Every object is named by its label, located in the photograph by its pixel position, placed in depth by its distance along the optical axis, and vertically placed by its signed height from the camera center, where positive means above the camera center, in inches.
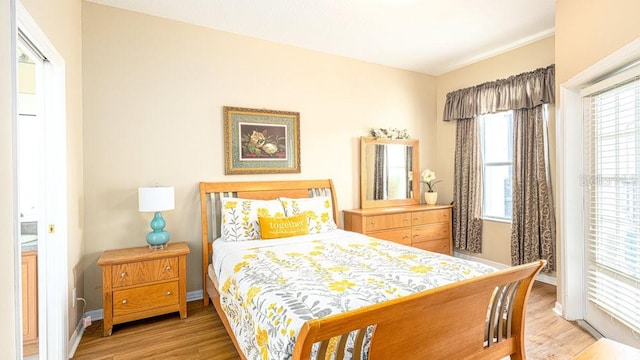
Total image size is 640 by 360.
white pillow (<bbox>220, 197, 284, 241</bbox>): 120.4 -14.6
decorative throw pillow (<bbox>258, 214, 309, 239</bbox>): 120.3 -18.9
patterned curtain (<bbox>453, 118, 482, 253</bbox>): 171.8 -7.1
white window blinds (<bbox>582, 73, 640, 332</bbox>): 85.3 -6.2
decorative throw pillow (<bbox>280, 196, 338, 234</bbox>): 132.2 -14.0
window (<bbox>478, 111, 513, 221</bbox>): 162.9 +6.8
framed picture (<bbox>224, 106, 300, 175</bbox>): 138.1 +17.0
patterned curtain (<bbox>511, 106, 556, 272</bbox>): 140.9 -8.3
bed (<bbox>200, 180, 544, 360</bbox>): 52.9 -25.0
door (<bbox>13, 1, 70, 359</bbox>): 81.6 -6.6
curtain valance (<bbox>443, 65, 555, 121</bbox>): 139.1 +40.4
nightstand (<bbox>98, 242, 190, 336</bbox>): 103.3 -35.8
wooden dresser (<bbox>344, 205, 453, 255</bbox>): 155.2 -24.7
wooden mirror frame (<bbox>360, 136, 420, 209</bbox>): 170.9 +0.6
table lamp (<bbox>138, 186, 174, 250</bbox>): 109.8 -9.4
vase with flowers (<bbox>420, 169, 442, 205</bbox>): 187.5 -9.2
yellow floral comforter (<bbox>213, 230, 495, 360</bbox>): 61.1 -24.4
